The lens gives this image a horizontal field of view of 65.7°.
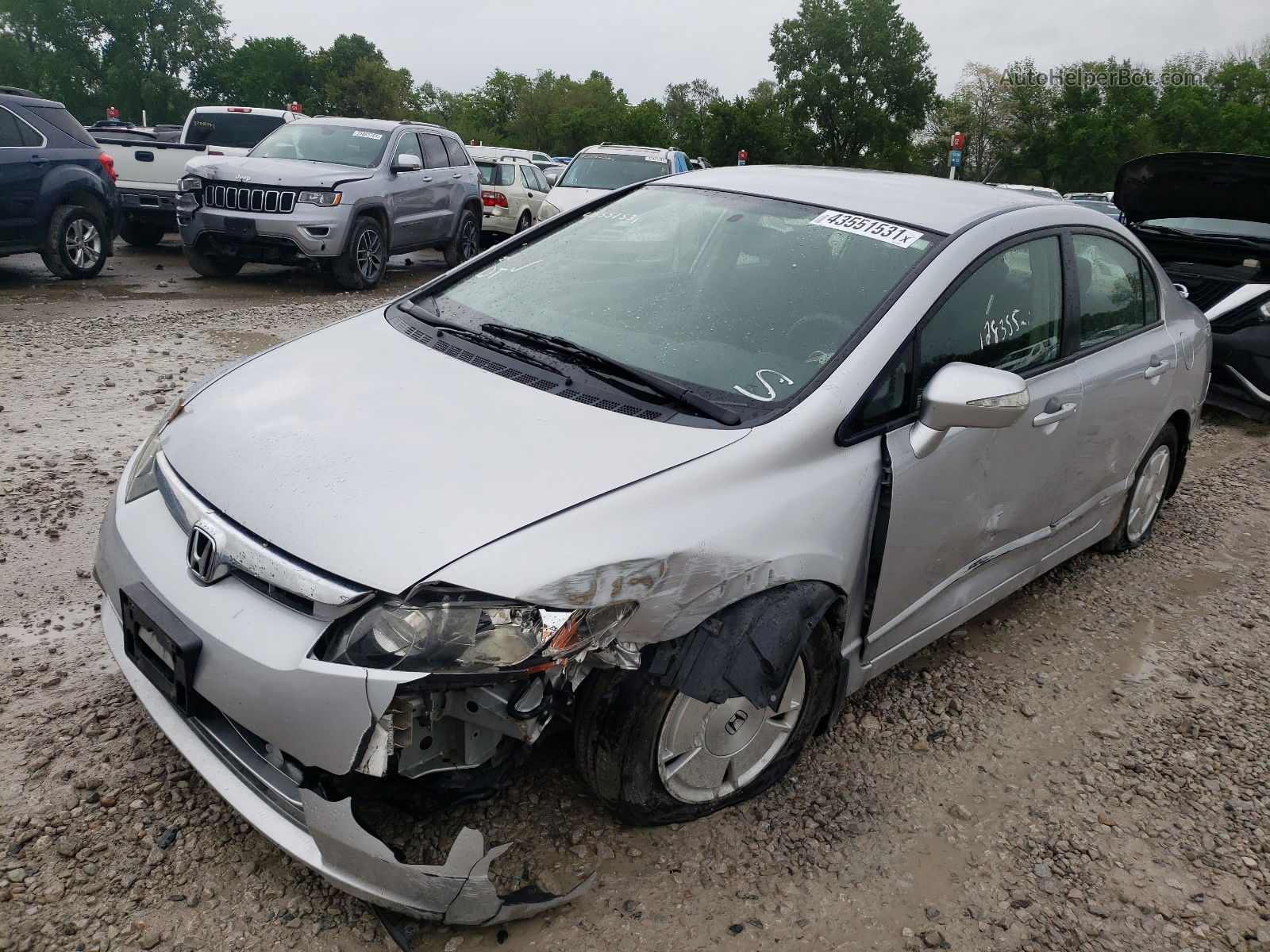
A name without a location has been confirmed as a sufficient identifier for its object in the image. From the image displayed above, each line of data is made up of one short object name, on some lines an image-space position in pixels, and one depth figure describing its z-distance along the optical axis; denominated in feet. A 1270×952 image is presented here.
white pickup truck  38.37
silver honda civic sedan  6.68
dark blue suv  29.78
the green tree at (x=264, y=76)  234.79
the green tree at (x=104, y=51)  211.20
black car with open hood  21.31
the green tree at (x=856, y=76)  237.45
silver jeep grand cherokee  32.17
